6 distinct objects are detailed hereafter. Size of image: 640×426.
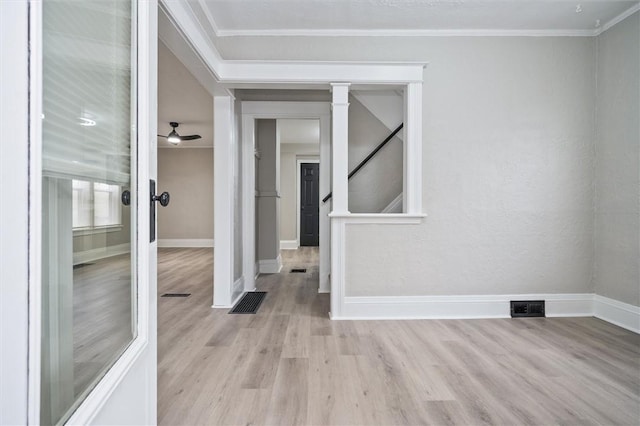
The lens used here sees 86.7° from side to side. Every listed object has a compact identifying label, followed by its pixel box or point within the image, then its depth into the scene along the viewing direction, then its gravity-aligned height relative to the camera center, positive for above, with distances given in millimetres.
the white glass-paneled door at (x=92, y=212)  680 +2
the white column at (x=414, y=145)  2717 +549
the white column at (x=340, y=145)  2725 +549
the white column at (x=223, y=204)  3014 +81
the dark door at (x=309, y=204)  7828 +215
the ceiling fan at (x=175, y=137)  5813 +1352
